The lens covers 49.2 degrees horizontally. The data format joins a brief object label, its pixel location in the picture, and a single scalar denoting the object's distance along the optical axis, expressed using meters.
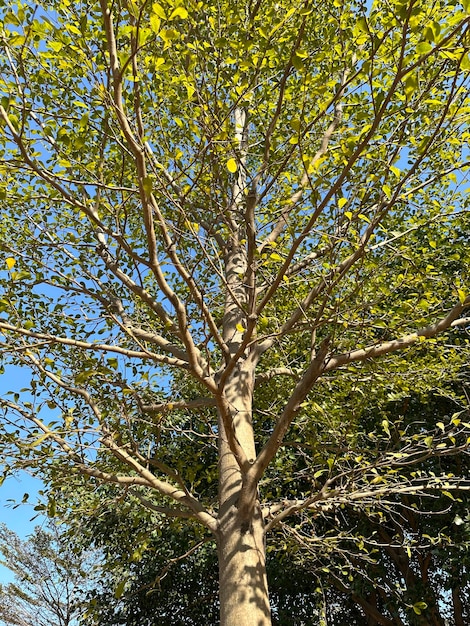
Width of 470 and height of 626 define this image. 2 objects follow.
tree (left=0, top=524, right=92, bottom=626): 12.83
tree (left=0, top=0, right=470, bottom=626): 2.79
